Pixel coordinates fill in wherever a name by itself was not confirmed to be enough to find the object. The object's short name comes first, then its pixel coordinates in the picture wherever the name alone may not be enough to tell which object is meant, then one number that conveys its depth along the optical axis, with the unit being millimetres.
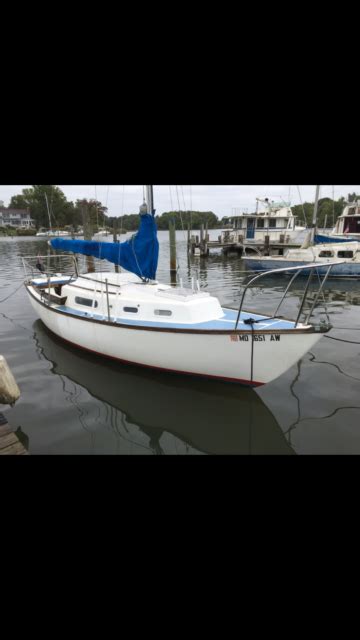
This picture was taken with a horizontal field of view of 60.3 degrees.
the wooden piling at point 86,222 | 22797
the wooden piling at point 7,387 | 6762
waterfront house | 101125
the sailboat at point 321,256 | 23250
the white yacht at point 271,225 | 34812
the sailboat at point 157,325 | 7227
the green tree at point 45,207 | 85375
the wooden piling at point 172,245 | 22881
